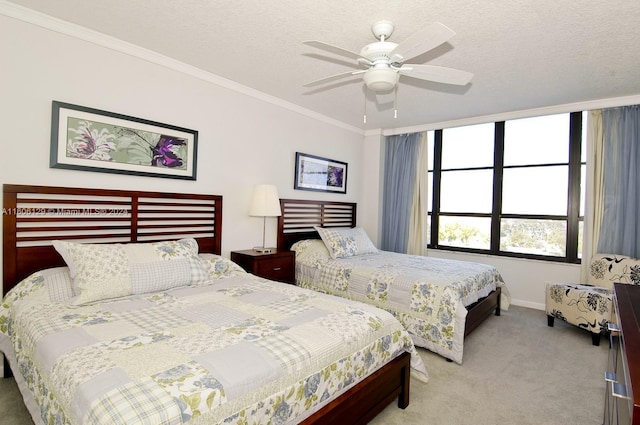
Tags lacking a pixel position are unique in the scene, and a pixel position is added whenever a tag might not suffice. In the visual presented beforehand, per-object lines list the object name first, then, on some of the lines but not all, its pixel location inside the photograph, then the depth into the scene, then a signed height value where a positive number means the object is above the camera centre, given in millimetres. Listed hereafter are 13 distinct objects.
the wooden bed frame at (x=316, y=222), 3362 -150
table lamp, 3443 +75
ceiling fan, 2037 +937
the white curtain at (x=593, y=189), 3756 +340
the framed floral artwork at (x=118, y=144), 2393 +495
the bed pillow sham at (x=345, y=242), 3887 -375
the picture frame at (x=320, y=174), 4273 +513
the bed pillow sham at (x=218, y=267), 2744 -500
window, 4047 +397
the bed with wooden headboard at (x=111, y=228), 1787 -181
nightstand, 3266 -550
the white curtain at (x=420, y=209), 4996 +71
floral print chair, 3104 -756
